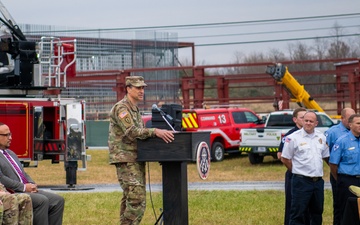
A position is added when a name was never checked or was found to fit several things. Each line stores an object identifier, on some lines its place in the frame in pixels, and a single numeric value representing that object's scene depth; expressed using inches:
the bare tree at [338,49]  2017.7
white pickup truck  994.7
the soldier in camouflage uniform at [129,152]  398.3
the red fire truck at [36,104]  675.4
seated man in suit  390.0
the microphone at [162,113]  397.3
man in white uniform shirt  426.3
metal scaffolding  1528.1
